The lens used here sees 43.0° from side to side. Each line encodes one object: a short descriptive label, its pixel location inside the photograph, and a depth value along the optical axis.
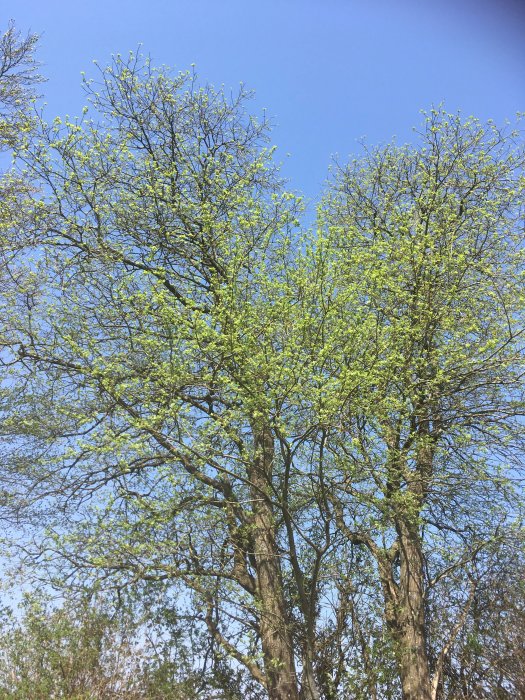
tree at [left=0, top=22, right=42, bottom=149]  13.19
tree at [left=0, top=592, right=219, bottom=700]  8.55
